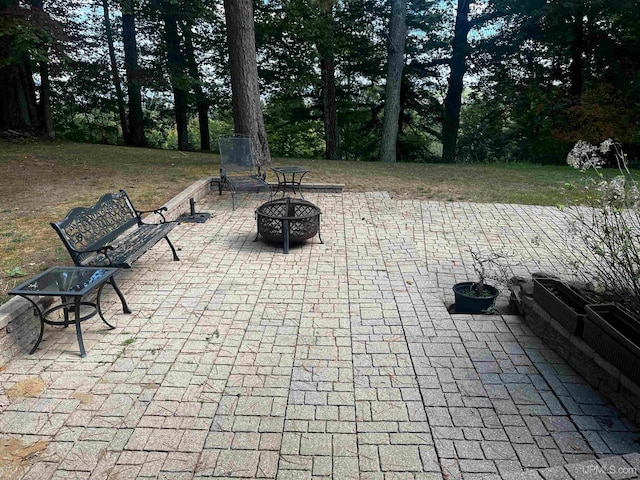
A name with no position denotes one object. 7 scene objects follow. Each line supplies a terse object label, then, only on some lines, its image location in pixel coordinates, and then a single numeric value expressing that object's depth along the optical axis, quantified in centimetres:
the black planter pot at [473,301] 415
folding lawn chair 924
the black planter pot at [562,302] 322
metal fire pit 572
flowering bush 307
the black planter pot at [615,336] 264
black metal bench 411
